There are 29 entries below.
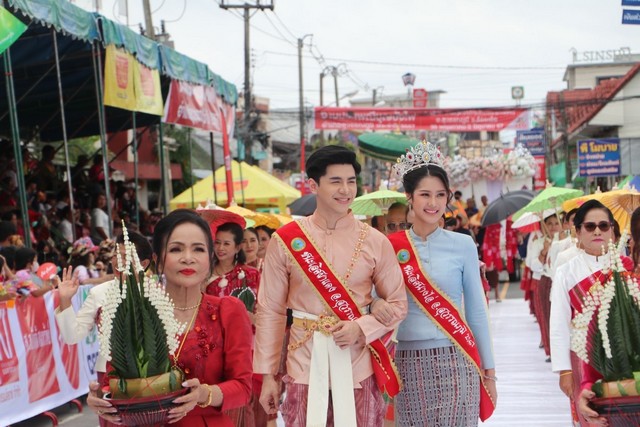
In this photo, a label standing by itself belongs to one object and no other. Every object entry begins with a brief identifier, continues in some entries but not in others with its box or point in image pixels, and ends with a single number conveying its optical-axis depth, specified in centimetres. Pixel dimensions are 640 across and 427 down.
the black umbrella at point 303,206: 1642
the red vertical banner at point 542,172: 4514
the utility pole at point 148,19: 2191
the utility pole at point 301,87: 3559
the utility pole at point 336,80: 5194
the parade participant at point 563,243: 909
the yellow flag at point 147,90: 1238
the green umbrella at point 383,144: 2975
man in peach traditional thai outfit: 428
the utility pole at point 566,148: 4524
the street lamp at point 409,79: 5397
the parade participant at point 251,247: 775
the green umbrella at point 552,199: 1195
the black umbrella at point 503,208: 1888
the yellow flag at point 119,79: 1162
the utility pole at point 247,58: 3044
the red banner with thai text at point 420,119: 3434
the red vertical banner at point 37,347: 810
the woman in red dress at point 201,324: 367
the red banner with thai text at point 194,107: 1419
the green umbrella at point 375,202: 959
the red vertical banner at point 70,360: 883
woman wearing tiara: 481
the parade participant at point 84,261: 1035
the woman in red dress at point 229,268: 672
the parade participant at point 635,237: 477
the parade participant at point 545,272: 1109
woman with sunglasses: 473
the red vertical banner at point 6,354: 761
